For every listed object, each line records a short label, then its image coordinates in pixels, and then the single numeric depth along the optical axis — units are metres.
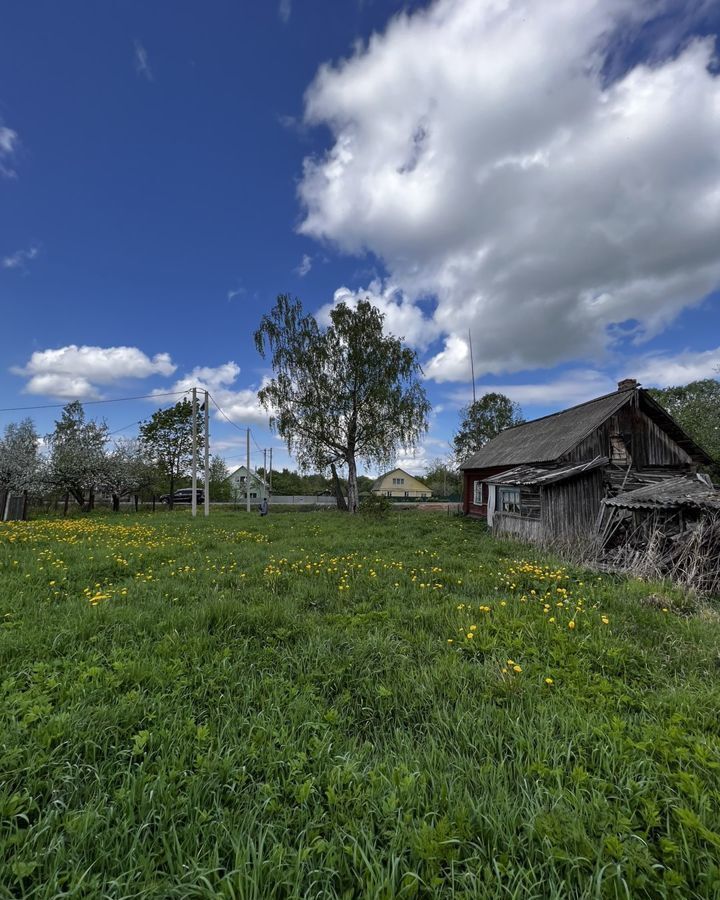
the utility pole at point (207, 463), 21.41
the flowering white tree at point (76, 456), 23.56
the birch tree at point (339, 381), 24.86
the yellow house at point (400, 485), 66.12
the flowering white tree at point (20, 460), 20.45
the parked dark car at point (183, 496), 39.25
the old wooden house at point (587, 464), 12.16
